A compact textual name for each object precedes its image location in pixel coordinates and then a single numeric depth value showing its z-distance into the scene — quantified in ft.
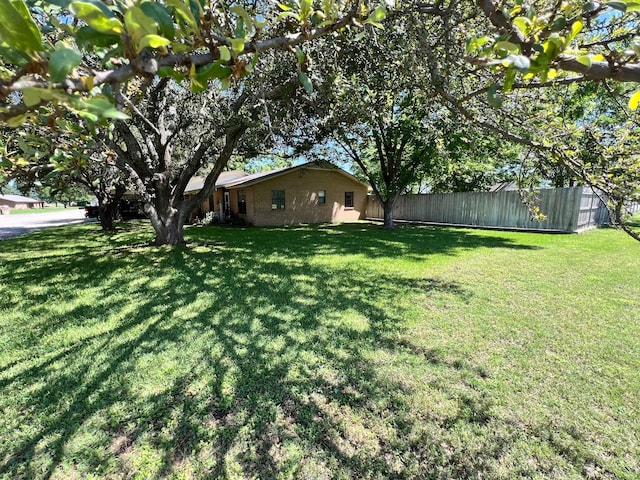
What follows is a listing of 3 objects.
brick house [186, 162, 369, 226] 57.41
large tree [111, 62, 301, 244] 20.07
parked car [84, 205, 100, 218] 79.76
